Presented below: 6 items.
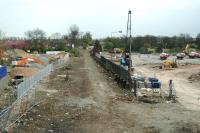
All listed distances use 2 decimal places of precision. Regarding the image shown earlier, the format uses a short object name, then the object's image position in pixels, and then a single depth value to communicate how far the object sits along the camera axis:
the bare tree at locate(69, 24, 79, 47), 92.82
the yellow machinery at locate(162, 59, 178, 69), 40.38
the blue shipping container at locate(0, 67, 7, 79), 24.20
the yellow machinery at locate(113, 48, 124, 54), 75.47
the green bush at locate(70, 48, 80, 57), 68.36
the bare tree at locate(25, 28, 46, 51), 78.62
